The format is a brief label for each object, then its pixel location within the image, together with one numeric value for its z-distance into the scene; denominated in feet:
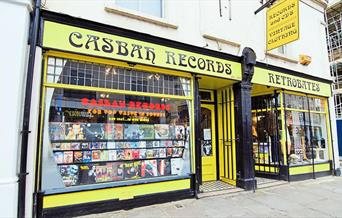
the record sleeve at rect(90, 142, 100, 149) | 15.16
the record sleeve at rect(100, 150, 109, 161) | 15.37
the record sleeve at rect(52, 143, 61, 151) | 13.78
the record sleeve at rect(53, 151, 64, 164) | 13.76
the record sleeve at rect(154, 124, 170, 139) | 17.64
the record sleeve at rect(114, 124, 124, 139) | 16.10
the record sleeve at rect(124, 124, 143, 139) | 16.46
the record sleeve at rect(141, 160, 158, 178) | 16.53
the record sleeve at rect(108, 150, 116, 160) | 15.65
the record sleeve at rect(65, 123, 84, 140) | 14.43
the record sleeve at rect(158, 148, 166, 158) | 17.47
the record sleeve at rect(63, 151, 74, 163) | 14.12
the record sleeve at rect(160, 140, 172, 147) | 17.70
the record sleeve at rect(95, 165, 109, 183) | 15.02
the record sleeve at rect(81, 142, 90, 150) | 14.83
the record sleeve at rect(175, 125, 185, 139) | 18.42
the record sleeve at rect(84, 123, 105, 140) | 15.11
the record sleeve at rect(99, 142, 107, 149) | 15.45
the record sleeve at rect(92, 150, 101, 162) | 15.11
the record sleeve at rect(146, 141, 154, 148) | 17.11
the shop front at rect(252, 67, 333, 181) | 24.76
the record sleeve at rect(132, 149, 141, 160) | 16.42
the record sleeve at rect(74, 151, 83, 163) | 14.48
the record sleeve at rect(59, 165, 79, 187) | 13.87
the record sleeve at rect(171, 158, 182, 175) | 17.66
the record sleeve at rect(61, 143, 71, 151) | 14.12
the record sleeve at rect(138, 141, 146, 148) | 16.80
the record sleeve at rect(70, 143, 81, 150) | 14.46
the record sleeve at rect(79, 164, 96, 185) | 14.47
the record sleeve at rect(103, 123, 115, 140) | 15.72
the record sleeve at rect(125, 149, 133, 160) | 16.18
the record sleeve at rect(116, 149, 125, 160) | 15.91
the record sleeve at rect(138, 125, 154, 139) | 17.02
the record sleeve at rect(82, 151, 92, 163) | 14.80
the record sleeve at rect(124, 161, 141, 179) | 15.95
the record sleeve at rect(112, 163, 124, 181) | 15.52
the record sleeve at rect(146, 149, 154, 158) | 16.96
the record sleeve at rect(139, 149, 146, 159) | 16.69
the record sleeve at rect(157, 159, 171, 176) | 17.19
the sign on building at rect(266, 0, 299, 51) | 19.85
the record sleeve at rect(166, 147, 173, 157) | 17.77
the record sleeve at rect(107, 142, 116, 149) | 15.74
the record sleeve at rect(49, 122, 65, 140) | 13.79
